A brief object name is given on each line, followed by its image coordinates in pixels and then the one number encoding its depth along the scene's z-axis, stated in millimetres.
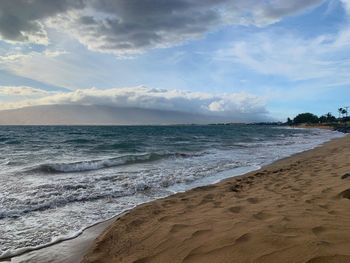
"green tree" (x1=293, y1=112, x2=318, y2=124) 185000
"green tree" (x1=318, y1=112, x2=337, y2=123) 166500
